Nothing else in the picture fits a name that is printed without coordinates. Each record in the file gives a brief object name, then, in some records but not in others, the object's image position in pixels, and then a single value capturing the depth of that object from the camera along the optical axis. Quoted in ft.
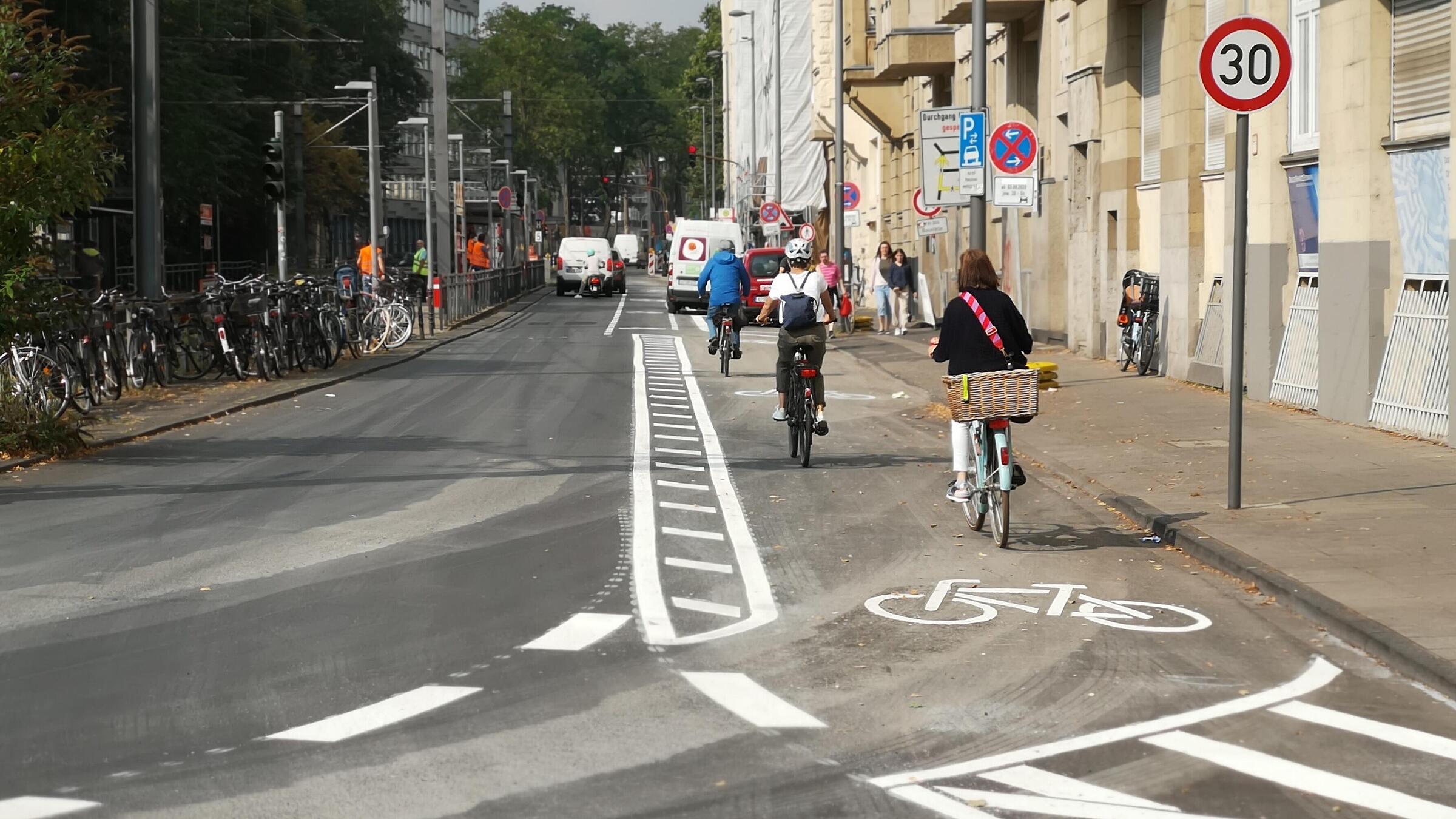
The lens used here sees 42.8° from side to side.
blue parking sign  65.00
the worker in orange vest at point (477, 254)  166.81
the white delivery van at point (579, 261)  219.20
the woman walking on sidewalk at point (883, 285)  123.54
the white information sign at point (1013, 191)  66.64
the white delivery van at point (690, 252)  164.14
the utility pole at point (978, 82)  64.64
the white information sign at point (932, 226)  95.30
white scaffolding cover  241.96
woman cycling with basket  35.99
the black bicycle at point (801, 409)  48.06
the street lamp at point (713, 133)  418.10
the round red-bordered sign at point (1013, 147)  67.41
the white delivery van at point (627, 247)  401.90
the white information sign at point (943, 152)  65.67
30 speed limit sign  36.45
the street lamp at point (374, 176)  129.59
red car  144.46
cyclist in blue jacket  73.97
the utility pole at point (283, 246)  106.11
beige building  50.96
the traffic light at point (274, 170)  91.40
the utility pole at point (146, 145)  72.49
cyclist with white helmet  50.55
